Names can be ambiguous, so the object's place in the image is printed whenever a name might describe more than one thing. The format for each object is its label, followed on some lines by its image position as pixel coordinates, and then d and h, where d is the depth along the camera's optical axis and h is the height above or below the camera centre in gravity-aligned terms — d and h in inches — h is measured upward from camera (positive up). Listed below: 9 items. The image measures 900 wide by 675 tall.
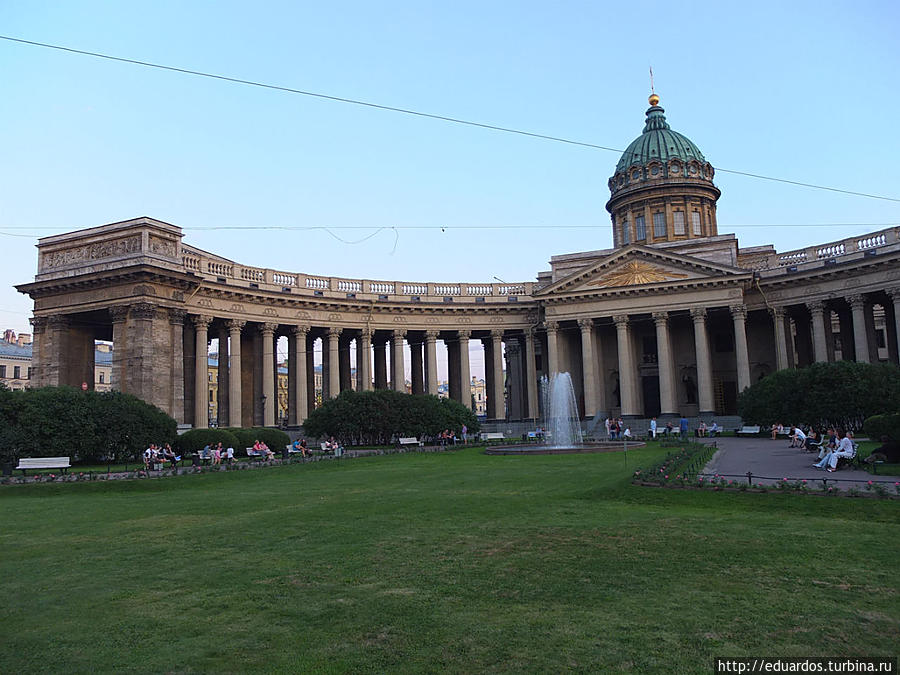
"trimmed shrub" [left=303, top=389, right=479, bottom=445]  1664.6 -13.4
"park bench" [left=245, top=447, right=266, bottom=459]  1418.6 -73.6
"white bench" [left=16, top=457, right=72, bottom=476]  1074.7 -59.7
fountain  1390.3 -62.8
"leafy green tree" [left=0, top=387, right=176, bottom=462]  1140.5 -4.3
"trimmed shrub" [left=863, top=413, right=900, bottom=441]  836.0 -41.8
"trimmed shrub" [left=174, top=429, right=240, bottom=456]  1434.5 -44.5
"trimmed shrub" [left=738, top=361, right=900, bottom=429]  1393.9 +3.6
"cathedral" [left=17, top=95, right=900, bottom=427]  1788.9 +279.5
